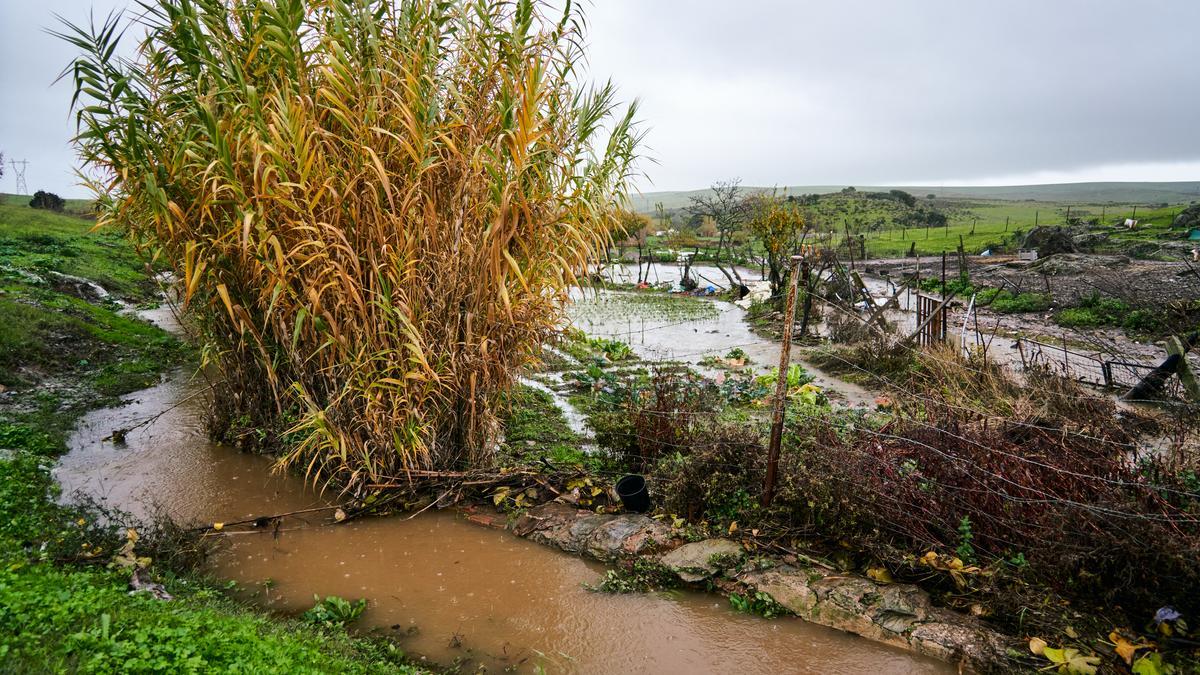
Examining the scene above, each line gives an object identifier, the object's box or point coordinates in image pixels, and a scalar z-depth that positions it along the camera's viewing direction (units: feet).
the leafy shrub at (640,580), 14.26
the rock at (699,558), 14.15
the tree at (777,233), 54.65
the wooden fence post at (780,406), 13.98
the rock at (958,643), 10.99
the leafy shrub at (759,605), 13.00
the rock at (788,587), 12.91
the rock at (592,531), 15.34
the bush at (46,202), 107.14
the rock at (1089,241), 80.38
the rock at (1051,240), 76.43
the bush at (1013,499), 10.82
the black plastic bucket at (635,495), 16.53
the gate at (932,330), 29.94
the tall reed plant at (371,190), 14.85
